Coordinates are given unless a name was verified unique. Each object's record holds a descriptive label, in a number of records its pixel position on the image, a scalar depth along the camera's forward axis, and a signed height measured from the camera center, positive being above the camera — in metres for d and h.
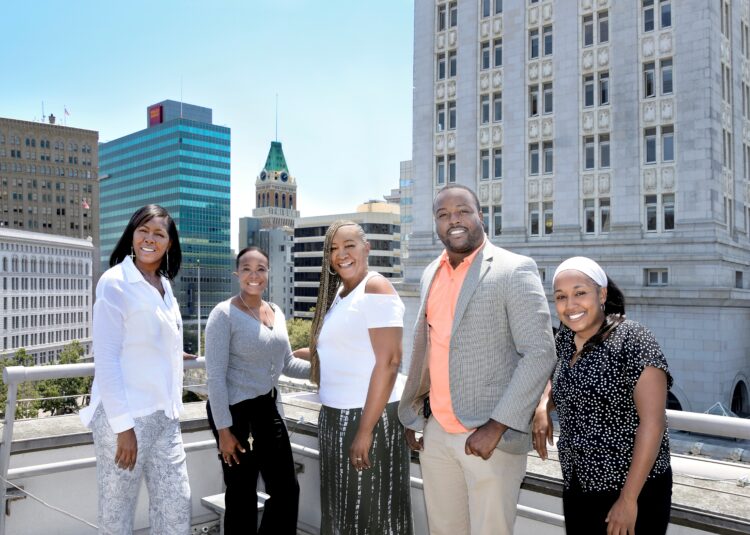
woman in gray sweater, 3.94 -0.90
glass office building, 118.56 +17.49
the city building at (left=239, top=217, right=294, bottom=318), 123.38 +3.10
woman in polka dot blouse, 2.56 -0.56
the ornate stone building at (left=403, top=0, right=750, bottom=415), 28.92 +6.76
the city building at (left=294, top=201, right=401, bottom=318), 100.19 +5.85
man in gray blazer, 2.96 -0.45
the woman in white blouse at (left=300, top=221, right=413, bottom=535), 3.40 -0.66
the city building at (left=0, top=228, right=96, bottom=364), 96.12 -1.64
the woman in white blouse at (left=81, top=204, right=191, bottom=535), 3.29 -0.59
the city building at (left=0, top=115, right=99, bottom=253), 117.69 +19.54
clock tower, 181.62 +26.81
